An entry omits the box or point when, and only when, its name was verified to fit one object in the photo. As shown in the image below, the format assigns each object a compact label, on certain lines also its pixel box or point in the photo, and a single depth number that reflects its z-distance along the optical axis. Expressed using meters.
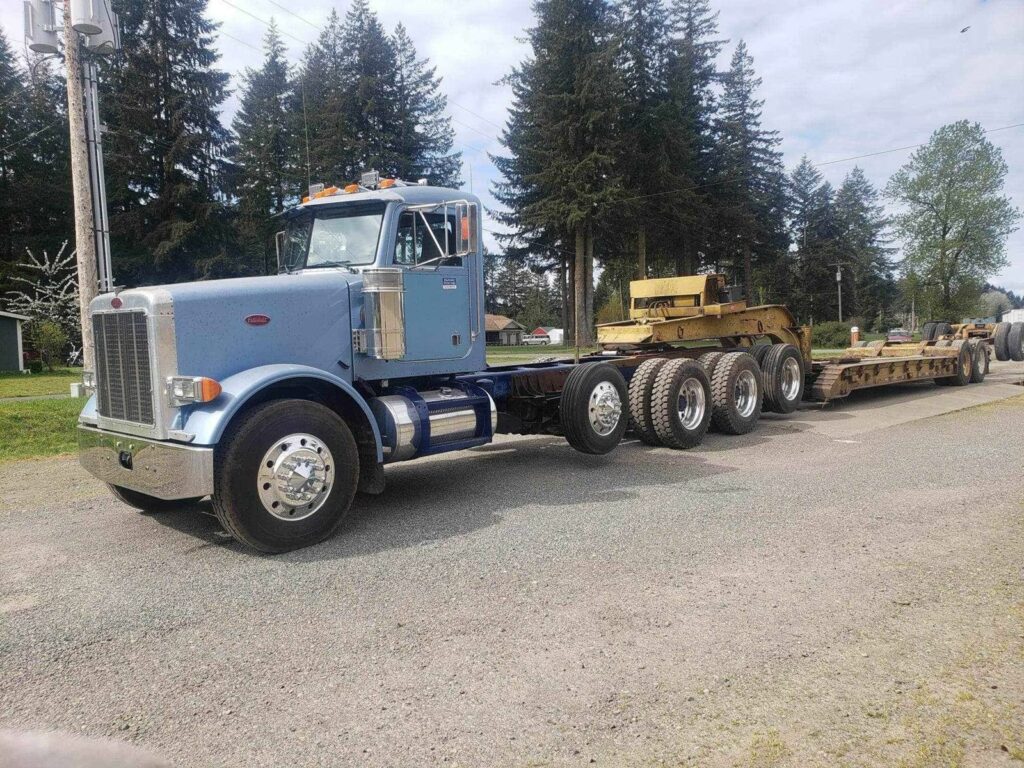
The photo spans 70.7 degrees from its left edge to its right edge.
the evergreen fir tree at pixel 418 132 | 41.22
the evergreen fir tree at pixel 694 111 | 41.34
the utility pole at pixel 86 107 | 11.44
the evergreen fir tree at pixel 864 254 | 73.81
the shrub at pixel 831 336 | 42.04
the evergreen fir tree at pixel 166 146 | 36.03
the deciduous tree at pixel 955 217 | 52.00
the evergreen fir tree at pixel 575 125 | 35.72
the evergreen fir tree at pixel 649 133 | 39.81
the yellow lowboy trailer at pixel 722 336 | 10.62
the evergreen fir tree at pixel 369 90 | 40.38
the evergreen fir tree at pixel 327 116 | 39.78
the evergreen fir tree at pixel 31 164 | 39.47
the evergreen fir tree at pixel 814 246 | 72.12
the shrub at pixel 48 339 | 26.88
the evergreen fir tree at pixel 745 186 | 45.88
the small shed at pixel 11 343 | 29.09
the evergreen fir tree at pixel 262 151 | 38.03
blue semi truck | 4.91
